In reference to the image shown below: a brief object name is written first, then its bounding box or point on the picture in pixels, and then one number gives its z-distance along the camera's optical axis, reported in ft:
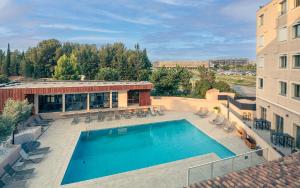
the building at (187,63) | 314.05
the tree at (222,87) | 89.40
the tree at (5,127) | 31.65
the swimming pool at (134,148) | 37.24
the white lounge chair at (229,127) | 52.43
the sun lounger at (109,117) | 66.86
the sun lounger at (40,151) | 38.87
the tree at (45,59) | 154.32
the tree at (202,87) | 91.72
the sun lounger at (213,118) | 60.79
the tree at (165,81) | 91.78
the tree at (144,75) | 117.79
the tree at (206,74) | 99.06
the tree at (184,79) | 95.58
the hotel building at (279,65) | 40.40
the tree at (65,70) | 122.51
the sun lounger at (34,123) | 55.30
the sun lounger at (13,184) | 27.59
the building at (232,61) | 455.98
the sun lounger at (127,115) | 68.29
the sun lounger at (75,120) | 62.44
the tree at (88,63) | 144.25
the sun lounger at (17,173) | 30.12
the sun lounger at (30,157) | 35.95
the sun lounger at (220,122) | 57.69
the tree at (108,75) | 110.51
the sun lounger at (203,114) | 70.42
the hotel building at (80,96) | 62.14
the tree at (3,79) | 117.19
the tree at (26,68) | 152.69
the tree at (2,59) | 163.91
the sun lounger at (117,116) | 67.60
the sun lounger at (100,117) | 65.96
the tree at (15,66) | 168.25
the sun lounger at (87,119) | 63.65
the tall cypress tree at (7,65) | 162.98
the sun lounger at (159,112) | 73.37
